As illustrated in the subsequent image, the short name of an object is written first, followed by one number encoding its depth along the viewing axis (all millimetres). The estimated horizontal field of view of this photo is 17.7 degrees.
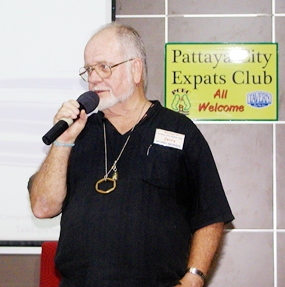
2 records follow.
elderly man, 2482
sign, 3260
